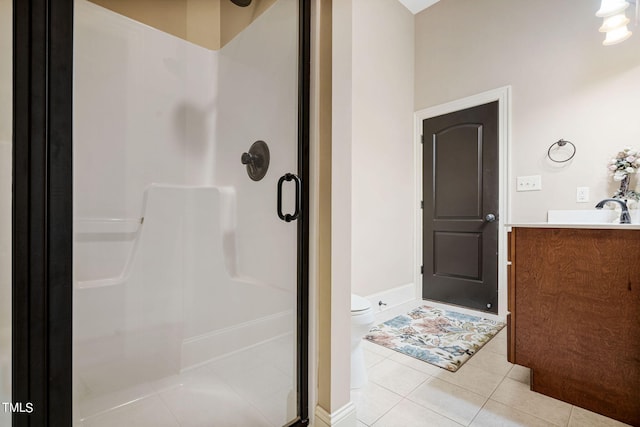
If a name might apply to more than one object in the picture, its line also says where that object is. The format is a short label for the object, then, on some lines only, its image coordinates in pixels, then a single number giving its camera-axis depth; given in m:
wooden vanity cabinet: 1.22
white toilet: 1.50
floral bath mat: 1.87
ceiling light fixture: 1.72
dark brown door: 2.57
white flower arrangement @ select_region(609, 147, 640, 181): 1.89
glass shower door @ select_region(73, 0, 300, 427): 1.17
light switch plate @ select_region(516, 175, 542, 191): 2.33
